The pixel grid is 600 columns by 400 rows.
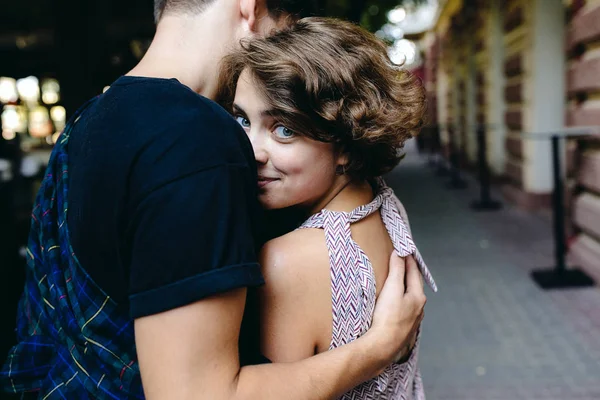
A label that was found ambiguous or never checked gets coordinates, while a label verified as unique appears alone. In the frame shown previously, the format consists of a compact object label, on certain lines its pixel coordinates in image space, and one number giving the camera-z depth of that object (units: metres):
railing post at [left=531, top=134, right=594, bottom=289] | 5.29
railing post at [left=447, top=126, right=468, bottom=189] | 12.13
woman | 1.28
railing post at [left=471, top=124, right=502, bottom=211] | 9.35
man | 1.02
